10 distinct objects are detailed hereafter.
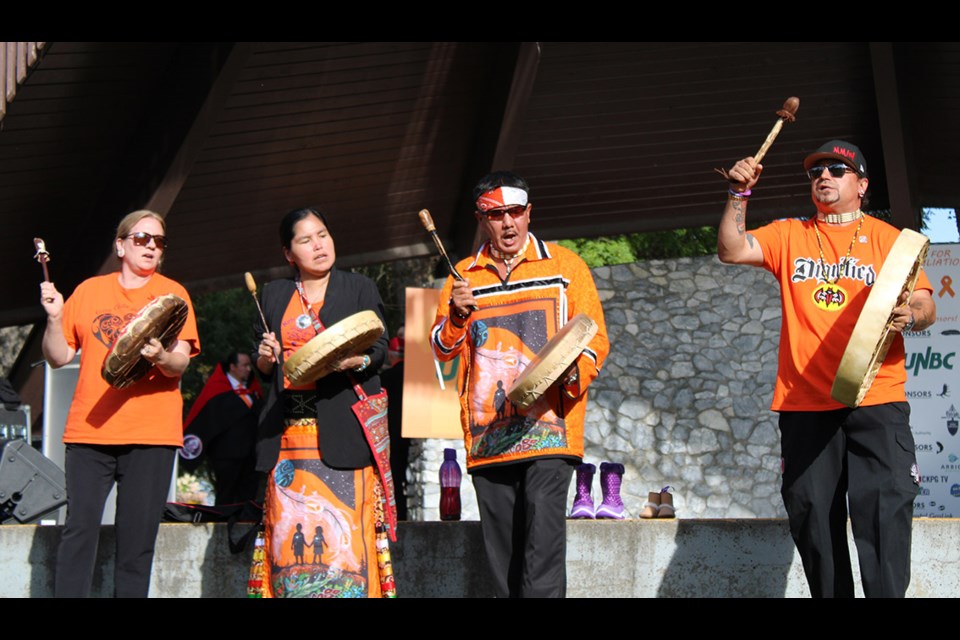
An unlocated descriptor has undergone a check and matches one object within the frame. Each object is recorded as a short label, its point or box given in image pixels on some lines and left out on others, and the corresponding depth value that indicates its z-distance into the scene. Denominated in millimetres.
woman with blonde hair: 4824
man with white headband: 4461
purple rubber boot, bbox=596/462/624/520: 5906
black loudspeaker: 6520
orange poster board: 9062
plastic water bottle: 6145
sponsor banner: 8688
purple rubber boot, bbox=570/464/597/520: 5859
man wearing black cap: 4316
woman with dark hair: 4641
